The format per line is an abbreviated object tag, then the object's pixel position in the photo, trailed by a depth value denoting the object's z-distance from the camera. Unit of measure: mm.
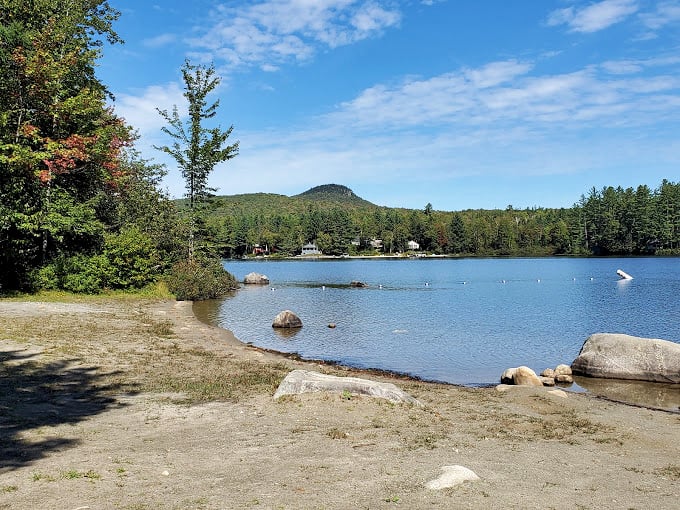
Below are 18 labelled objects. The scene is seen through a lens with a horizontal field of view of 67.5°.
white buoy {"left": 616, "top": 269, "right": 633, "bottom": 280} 66338
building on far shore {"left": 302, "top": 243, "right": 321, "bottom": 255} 190625
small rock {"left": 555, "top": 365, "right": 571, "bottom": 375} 18281
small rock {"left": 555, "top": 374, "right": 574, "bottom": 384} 17766
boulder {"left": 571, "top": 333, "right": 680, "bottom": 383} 17312
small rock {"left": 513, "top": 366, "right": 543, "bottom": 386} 16875
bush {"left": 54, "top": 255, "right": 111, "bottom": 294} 32594
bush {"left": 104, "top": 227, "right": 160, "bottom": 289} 35969
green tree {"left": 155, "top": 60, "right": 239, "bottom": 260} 47938
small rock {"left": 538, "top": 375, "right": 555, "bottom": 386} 17445
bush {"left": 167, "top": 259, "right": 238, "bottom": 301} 41625
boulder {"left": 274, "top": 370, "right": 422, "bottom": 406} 11727
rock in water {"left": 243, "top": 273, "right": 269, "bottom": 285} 66812
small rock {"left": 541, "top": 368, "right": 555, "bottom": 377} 18283
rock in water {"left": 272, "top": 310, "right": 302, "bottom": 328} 29869
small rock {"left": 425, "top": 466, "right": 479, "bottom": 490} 6914
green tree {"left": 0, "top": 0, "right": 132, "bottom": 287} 28781
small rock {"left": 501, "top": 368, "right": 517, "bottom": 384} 17266
